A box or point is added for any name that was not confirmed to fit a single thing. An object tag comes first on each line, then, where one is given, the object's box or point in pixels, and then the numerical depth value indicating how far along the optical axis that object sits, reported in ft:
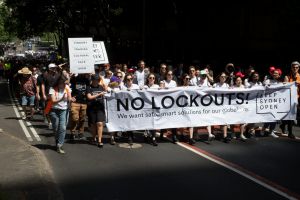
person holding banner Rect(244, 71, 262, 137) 39.01
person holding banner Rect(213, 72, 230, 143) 37.58
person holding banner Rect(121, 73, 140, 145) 36.70
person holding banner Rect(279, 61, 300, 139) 39.25
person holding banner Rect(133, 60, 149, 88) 47.55
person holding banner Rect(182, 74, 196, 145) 36.24
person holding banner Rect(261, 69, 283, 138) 39.29
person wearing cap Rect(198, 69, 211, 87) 39.83
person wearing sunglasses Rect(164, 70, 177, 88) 37.96
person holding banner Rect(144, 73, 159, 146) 36.83
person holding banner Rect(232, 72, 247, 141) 38.21
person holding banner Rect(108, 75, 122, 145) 36.53
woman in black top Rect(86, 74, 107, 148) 35.40
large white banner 36.29
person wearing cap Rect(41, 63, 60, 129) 35.16
